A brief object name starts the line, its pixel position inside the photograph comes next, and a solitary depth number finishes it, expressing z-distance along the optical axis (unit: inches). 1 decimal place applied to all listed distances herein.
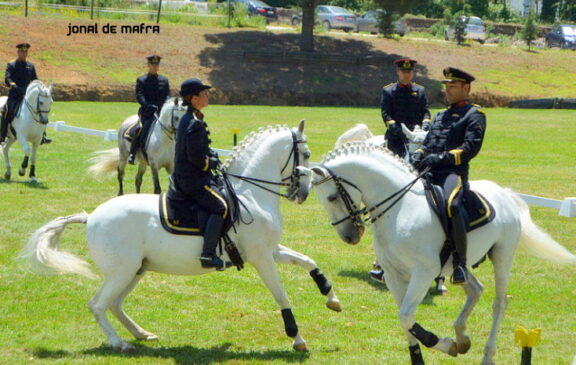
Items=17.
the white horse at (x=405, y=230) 310.2
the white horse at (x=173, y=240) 331.3
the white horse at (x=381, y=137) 447.2
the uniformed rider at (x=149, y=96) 670.5
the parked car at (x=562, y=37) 2544.3
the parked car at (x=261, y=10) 2659.9
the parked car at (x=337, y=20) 2476.6
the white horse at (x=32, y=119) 772.0
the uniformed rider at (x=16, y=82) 788.6
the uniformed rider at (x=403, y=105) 481.4
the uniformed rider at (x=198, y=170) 332.5
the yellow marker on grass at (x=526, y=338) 245.1
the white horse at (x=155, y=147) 641.0
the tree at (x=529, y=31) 2412.6
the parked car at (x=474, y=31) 2478.5
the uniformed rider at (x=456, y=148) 316.8
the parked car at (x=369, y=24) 2445.9
